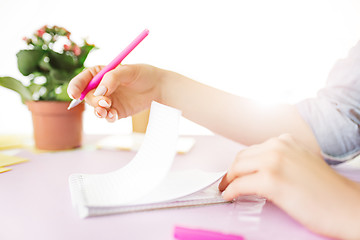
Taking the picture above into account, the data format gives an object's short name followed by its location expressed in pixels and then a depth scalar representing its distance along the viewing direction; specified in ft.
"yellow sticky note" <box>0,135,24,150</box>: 2.62
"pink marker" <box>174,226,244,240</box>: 0.97
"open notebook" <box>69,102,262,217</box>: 1.22
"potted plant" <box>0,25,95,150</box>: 2.39
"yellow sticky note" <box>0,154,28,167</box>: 2.00
